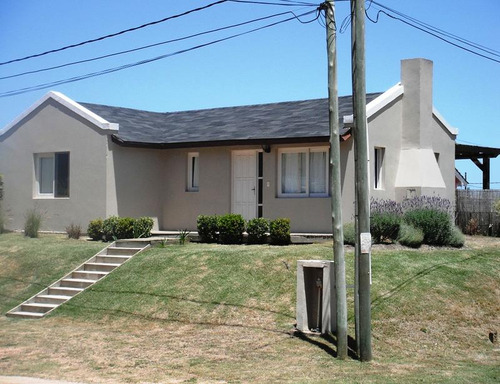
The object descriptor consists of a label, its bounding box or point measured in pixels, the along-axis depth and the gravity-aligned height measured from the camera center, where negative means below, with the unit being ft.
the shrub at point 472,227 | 84.38 -1.97
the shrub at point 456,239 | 65.21 -2.54
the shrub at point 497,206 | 82.64 +0.47
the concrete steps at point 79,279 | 58.85 -5.84
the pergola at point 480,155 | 94.41 +7.61
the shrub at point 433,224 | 64.54 -1.20
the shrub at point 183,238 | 70.38 -2.62
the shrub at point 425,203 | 70.64 +0.70
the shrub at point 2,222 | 84.69 -1.29
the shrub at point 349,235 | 62.75 -2.10
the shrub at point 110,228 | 74.59 -1.76
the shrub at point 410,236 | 63.00 -2.20
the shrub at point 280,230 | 67.77 -1.79
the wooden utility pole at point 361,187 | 39.86 +1.26
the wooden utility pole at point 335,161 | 41.24 +2.79
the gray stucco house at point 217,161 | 74.84 +5.41
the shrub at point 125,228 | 73.97 -1.74
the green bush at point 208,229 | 71.20 -1.78
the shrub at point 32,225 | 79.92 -1.54
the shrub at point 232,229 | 70.13 -1.76
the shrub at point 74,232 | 78.12 -2.25
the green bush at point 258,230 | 68.90 -1.82
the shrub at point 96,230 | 76.07 -1.99
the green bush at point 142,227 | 74.54 -1.66
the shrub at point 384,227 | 63.98 -1.44
